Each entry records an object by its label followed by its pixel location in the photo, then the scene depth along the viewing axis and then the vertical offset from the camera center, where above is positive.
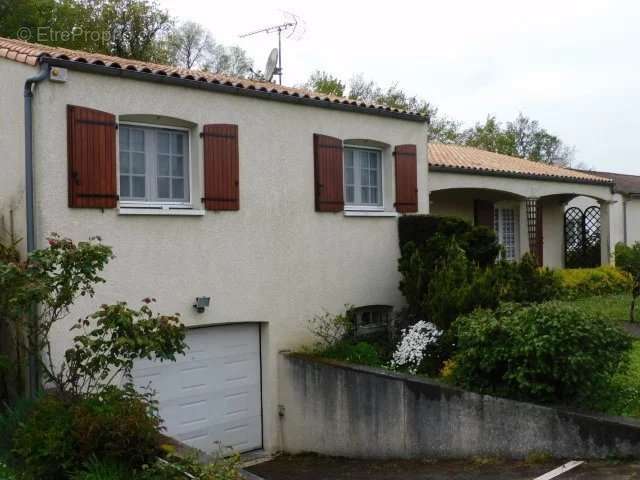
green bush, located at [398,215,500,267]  11.81 +0.13
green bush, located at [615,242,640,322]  14.38 -0.45
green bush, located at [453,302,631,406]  7.56 -1.19
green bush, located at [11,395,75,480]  6.64 -1.79
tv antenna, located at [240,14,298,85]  15.59 +4.37
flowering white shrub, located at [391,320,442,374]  10.57 -1.48
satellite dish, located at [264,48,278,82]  15.55 +4.03
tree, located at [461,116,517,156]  48.31 +7.25
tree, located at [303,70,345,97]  38.42 +8.99
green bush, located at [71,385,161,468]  6.62 -1.68
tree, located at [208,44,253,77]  35.49 +9.49
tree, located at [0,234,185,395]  6.87 -0.61
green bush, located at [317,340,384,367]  10.88 -1.62
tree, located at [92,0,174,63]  27.14 +8.78
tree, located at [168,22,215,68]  33.09 +9.90
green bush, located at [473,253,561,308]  10.55 -0.59
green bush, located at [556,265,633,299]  18.39 -1.02
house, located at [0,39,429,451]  8.83 +0.73
